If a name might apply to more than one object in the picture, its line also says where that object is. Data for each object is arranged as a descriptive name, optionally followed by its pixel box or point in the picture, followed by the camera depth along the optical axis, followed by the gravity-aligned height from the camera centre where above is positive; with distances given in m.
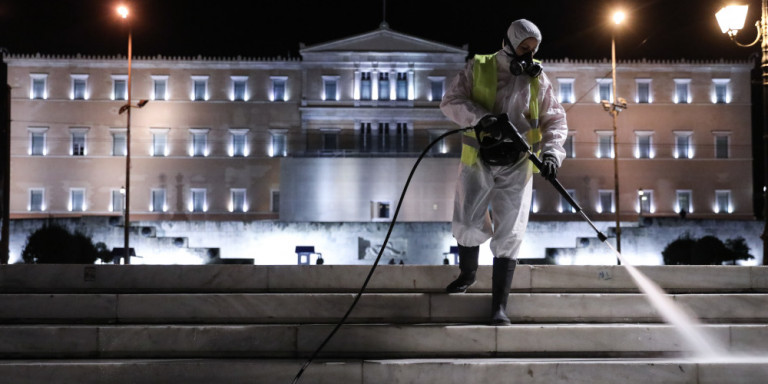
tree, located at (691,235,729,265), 27.39 -1.24
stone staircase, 4.85 -0.74
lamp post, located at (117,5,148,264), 23.75 +1.89
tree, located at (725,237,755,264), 29.62 -1.21
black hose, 4.77 -0.78
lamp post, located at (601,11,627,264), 23.00 +3.68
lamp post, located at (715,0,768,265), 10.41 +2.63
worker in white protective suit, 5.27 +0.46
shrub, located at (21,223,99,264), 26.25 -1.00
